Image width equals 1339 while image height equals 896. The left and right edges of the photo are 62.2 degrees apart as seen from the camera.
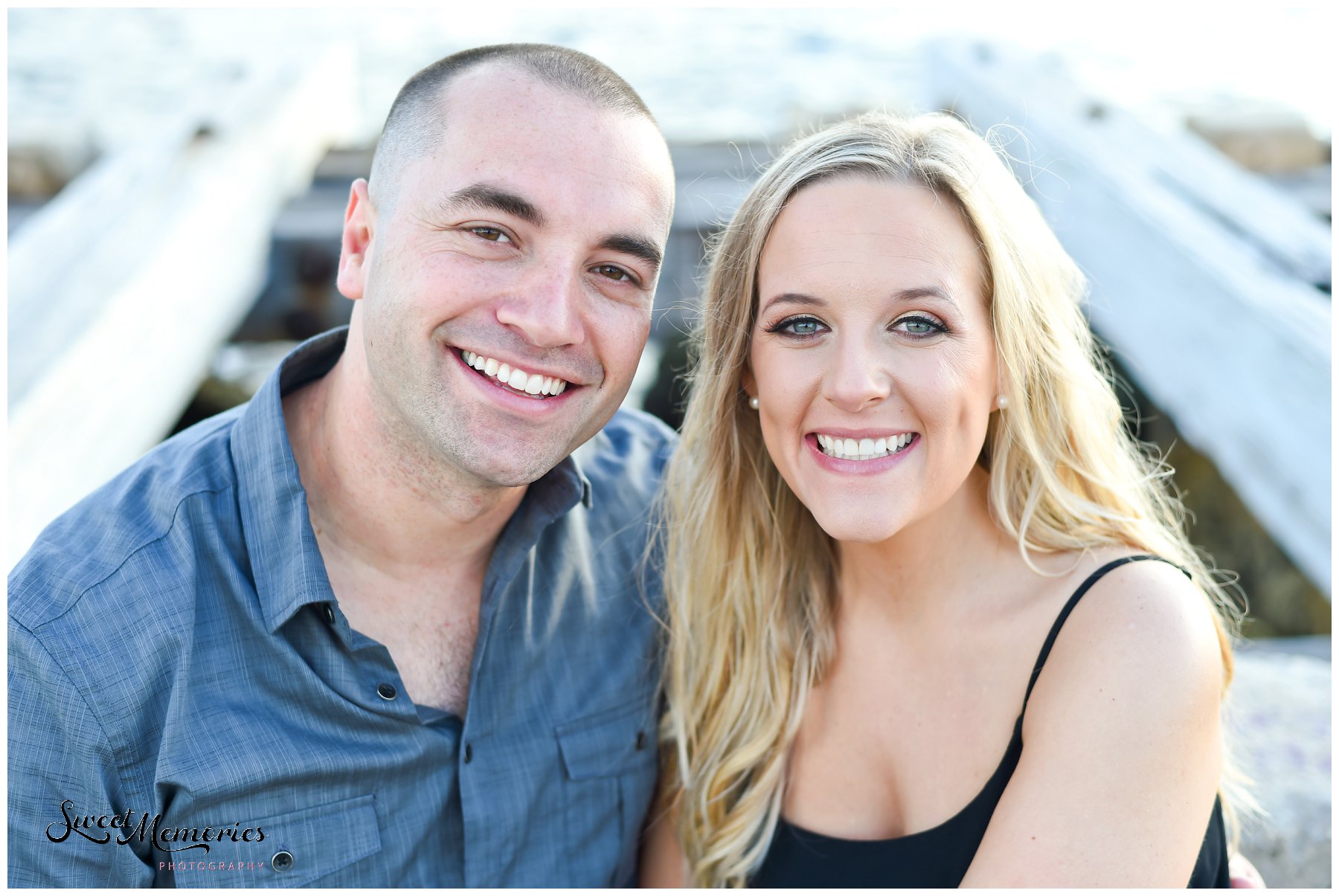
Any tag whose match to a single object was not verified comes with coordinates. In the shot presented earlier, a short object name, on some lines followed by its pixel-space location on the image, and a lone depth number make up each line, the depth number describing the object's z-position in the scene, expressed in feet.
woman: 6.43
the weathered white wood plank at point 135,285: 8.57
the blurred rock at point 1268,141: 13.73
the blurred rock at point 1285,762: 8.37
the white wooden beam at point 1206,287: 9.14
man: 6.22
